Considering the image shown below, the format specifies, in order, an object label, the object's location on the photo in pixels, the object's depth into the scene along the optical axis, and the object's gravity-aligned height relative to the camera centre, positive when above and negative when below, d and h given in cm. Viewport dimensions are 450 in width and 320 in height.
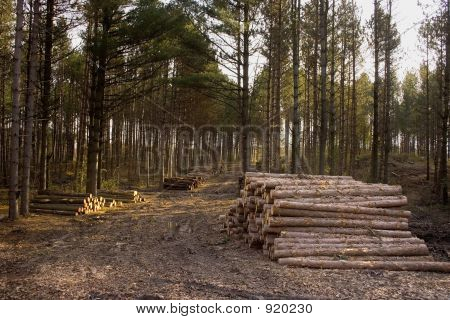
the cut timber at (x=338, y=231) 870 -137
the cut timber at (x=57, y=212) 1441 -172
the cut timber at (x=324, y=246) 820 -156
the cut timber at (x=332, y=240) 836 -149
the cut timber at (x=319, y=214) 883 -105
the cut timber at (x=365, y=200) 924 -81
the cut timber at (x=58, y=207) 1453 -157
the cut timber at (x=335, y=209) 879 -95
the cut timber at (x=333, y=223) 870 -122
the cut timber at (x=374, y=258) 794 -174
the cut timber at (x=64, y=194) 1536 -123
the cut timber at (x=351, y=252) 804 -164
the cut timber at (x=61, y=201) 1493 -141
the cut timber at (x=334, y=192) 909 -65
